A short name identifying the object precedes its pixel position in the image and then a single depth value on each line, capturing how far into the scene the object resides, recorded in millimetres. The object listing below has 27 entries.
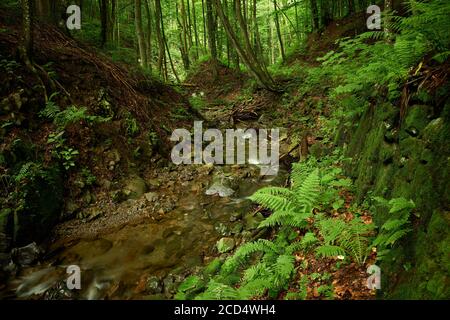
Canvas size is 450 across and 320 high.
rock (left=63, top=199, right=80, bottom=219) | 7115
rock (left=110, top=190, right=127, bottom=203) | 7809
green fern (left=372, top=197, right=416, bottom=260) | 3014
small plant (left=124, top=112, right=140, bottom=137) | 9410
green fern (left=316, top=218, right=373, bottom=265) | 3532
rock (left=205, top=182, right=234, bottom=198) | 8391
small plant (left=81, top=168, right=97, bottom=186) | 7777
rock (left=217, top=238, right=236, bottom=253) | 5879
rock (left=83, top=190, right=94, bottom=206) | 7532
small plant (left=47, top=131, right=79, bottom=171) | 7570
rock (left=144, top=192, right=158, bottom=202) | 8055
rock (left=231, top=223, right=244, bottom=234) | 6504
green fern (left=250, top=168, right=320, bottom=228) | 4617
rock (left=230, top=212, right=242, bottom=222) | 7070
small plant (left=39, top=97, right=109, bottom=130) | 7965
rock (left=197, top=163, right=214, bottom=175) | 9602
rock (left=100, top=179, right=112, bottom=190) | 8016
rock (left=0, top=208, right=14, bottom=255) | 5819
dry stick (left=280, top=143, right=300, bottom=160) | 9770
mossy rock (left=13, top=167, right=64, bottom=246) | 6094
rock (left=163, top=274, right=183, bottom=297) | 4997
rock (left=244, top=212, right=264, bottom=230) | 6473
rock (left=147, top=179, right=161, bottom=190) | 8683
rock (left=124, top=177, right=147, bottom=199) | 8109
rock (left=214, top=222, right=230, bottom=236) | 6594
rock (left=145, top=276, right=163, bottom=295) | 5055
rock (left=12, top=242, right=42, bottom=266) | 5809
